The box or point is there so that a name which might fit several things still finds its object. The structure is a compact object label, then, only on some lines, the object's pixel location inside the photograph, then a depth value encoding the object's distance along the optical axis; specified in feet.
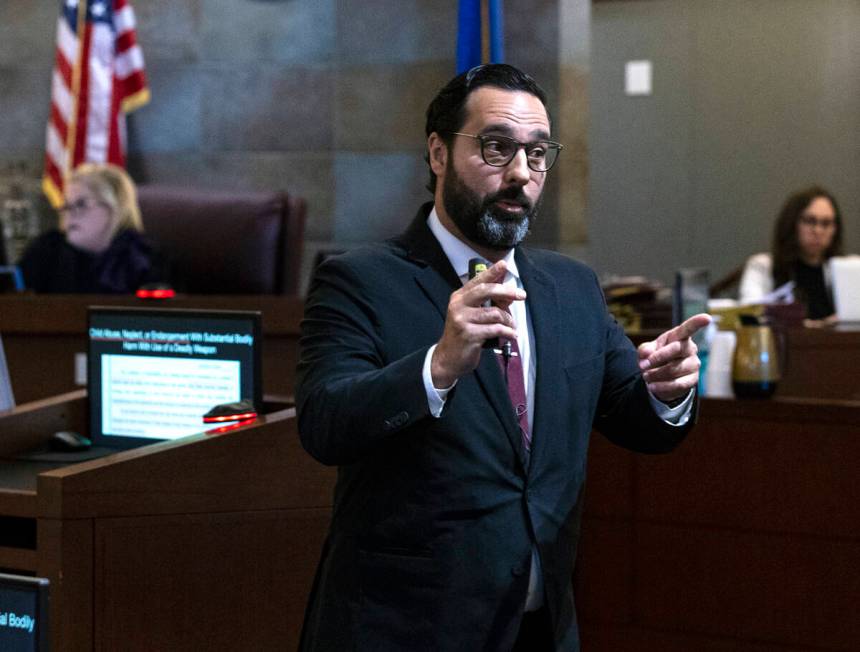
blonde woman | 32.48
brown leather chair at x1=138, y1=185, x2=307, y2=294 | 33.45
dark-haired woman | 36.14
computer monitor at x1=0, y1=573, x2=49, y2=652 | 10.27
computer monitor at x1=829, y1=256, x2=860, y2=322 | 31.19
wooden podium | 13.93
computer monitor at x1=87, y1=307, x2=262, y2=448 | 16.92
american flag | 43.50
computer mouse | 17.47
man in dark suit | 10.95
